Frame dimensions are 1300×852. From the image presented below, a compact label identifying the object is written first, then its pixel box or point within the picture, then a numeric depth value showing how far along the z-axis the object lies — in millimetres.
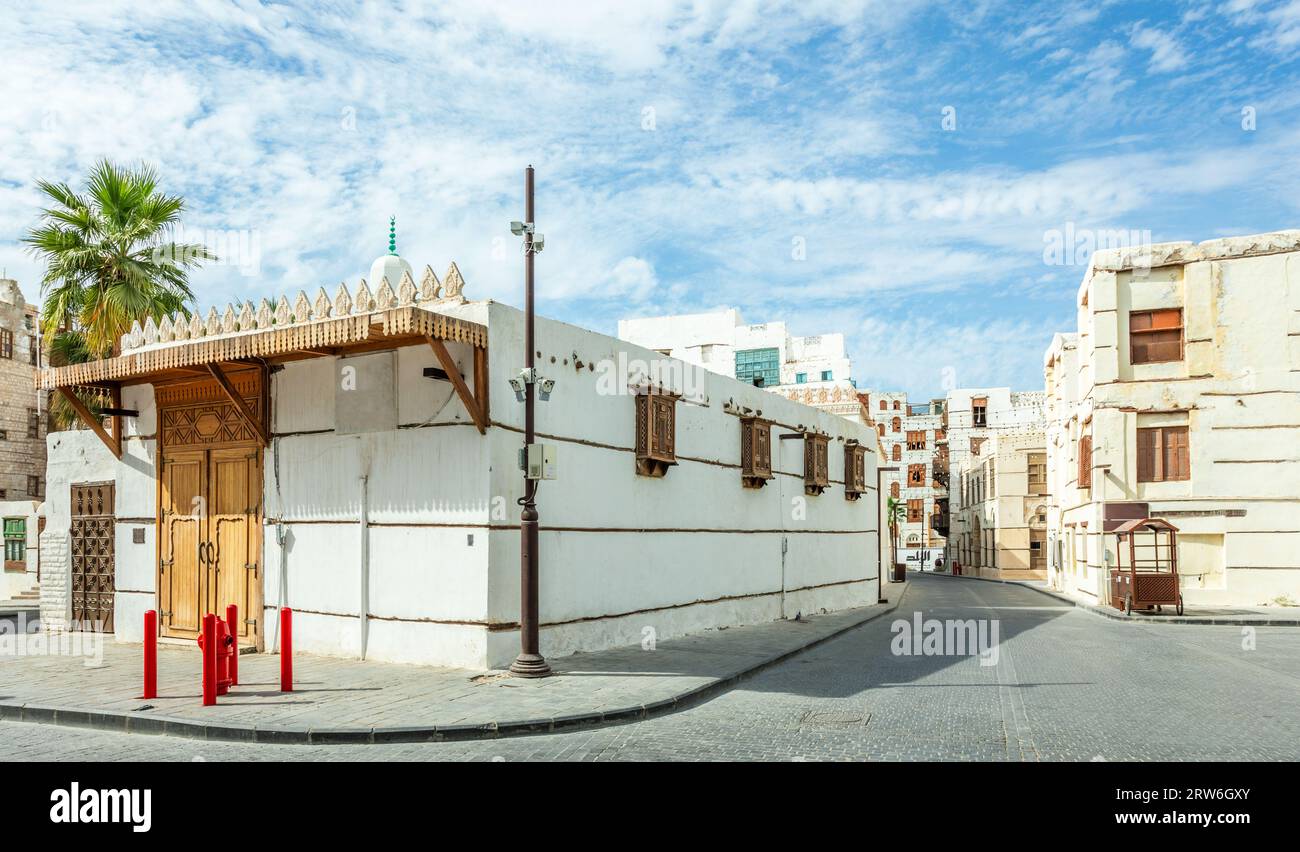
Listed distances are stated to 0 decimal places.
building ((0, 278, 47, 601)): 42625
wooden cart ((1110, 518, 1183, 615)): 24764
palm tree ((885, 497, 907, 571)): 55375
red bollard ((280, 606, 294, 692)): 10859
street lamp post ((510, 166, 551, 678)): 12258
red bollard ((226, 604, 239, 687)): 11273
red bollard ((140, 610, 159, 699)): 10742
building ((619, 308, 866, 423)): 57072
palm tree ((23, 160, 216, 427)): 20047
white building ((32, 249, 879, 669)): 13039
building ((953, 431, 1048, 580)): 54312
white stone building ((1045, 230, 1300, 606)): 26984
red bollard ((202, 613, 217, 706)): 10320
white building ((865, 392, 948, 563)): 80875
